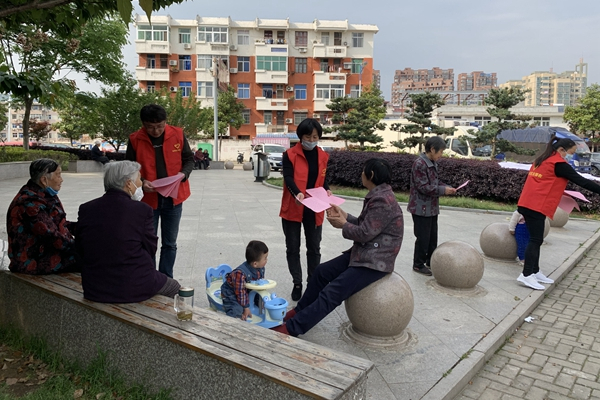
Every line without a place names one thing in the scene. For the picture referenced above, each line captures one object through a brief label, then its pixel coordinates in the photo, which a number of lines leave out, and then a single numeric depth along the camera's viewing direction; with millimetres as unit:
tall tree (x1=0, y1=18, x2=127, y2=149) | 21145
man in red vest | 4438
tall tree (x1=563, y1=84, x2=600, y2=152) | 42688
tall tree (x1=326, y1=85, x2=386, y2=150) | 28391
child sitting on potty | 3941
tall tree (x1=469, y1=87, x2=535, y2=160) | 17766
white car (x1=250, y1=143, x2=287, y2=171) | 27953
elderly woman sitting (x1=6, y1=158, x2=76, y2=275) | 3801
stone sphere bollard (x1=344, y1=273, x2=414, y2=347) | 3873
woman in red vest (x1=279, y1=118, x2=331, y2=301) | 4680
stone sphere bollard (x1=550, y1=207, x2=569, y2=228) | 10008
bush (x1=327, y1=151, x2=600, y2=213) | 12914
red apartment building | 49656
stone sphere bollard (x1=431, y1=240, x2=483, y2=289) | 5430
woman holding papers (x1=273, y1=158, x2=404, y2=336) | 3799
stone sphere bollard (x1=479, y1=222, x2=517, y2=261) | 6988
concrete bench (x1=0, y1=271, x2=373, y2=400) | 2479
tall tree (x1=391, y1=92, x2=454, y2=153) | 21516
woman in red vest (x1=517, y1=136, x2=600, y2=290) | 5535
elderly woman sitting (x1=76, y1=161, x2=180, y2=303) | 3248
